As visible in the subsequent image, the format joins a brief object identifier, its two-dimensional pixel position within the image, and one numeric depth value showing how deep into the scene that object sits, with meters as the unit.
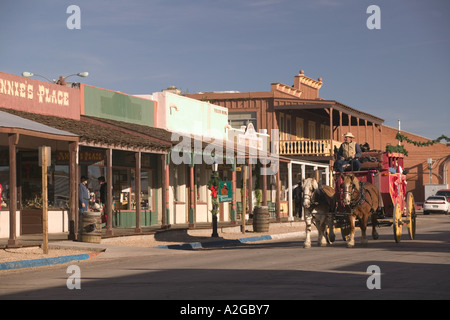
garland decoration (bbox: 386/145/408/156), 66.04
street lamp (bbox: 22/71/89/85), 40.41
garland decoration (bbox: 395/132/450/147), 73.44
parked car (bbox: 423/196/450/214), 55.81
